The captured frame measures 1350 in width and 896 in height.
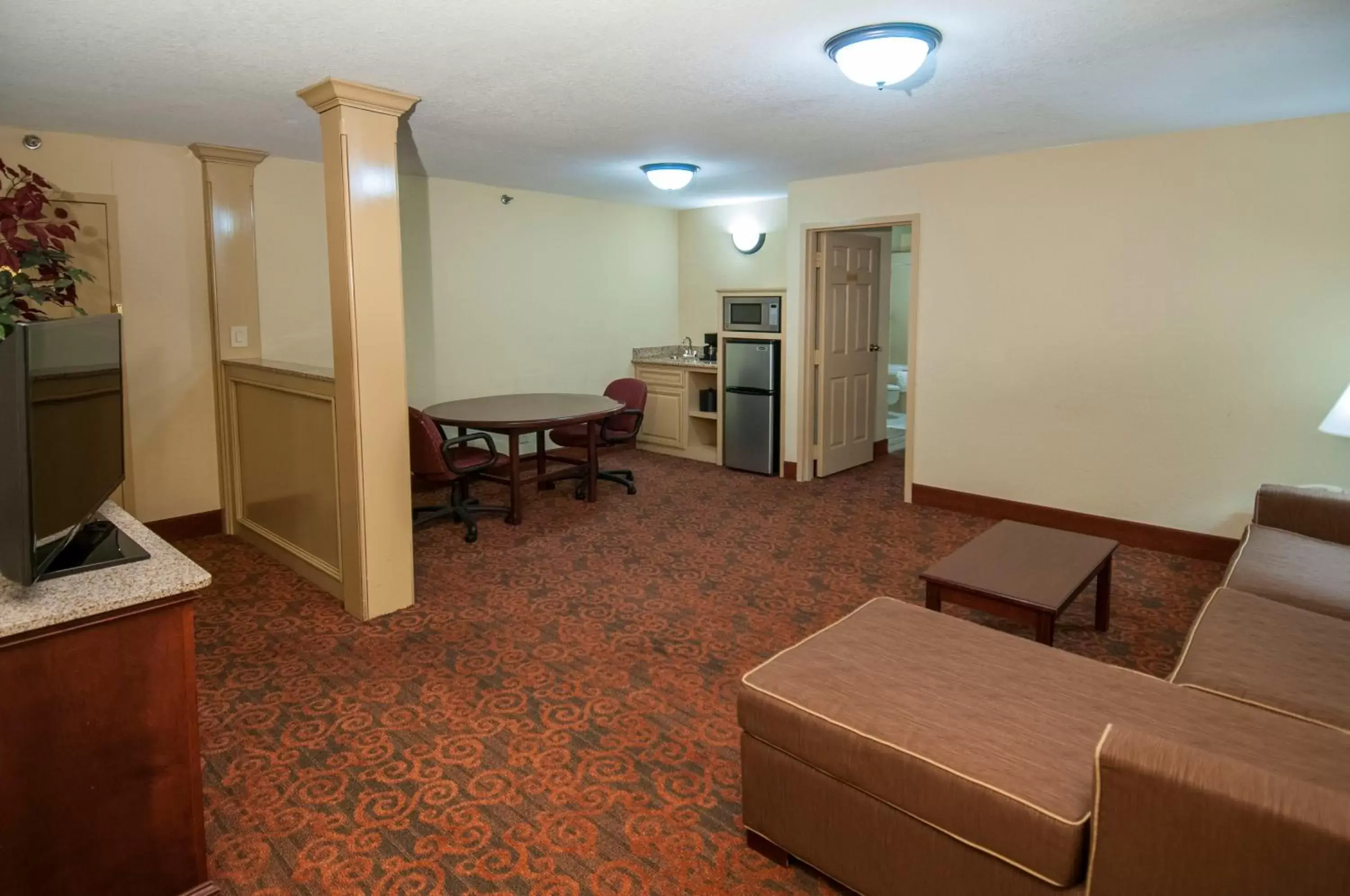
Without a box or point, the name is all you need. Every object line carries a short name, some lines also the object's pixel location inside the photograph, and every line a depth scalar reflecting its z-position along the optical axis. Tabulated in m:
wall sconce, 7.28
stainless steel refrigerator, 6.53
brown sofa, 1.31
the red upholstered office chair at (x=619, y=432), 6.01
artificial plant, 2.72
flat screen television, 1.61
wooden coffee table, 2.91
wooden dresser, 1.63
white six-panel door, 6.34
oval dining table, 5.04
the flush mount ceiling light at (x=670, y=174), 5.14
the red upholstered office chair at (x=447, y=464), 4.66
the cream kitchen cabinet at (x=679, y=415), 7.20
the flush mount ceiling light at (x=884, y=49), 2.70
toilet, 9.03
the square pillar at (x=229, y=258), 4.69
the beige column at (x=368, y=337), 3.33
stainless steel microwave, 6.45
